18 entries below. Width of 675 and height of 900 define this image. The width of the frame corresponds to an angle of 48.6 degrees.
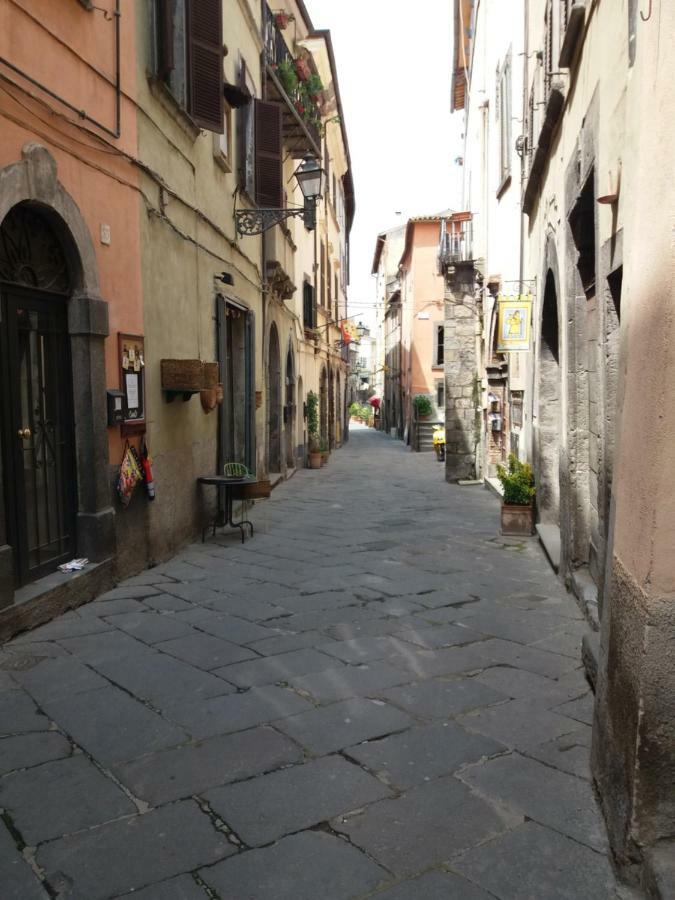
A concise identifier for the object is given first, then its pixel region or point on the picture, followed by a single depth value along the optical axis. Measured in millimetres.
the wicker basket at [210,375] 6761
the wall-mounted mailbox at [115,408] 5332
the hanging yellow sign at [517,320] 7910
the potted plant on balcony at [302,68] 12930
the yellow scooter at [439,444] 18891
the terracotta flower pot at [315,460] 16547
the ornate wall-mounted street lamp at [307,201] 9406
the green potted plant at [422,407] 24859
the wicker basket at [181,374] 6359
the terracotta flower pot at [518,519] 7707
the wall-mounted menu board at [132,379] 5555
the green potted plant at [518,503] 7715
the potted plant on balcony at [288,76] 12016
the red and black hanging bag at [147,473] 5902
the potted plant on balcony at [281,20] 11891
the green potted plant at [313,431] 16547
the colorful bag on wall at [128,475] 5473
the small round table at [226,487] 7240
